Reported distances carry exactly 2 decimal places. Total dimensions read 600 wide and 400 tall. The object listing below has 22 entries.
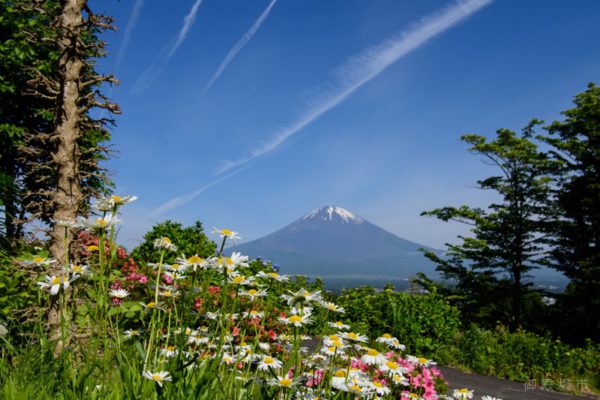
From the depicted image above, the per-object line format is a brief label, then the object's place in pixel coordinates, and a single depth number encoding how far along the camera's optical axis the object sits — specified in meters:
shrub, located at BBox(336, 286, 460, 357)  8.33
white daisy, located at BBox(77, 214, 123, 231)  1.91
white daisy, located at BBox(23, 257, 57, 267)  2.35
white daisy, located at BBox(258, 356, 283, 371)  2.39
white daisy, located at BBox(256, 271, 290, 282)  2.26
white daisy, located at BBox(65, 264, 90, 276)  2.19
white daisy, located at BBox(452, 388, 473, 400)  2.74
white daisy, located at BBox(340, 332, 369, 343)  2.13
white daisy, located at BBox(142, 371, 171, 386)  1.79
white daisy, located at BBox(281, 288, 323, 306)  2.05
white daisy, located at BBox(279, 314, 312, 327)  2.07
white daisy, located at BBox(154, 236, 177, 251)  2.12
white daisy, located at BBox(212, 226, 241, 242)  2.32
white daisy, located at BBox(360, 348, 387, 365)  2.32
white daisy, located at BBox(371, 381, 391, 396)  2.30
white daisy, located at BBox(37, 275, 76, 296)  2.05
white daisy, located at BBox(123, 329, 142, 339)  2.50
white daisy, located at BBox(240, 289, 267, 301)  2.26
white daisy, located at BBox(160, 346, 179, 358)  2.27
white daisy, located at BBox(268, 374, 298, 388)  1.91
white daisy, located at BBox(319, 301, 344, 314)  2.25
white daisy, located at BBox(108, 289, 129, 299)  2.29
